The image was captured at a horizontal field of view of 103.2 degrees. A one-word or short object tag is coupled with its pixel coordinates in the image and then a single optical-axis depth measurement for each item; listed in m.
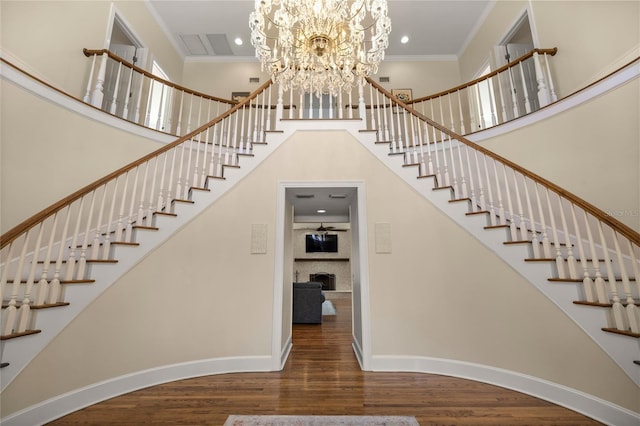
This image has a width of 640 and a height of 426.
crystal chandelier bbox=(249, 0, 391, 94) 2.44
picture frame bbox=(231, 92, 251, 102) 6.16
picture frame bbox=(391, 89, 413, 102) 6.08
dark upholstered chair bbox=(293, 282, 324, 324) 5.04
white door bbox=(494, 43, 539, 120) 3.95
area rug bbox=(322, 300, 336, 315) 6.14
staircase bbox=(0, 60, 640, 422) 1.83
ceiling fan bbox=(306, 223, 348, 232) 11.03
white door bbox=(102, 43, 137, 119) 3.87
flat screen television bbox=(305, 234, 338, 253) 10.98
